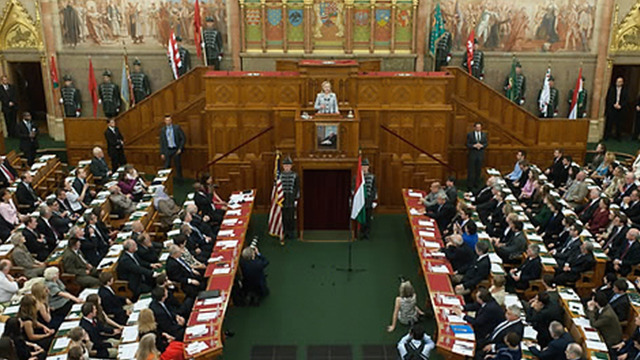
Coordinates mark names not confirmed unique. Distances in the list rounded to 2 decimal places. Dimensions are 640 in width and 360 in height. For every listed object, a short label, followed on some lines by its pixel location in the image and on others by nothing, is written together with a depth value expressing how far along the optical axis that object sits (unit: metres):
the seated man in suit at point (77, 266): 12.58
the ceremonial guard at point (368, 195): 15.76
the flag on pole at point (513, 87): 21.67
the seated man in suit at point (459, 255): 13.02
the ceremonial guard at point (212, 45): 21.34
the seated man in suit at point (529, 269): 12.69
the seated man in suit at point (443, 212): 15.30
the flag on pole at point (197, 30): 20.16
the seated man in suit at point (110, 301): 11.36
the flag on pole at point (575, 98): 20.69
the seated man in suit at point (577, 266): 12.95
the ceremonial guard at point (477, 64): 21.50
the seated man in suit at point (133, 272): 12.39
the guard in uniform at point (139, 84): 22.38
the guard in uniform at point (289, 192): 15.73
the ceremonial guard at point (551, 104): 21.75
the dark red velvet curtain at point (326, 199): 16.52
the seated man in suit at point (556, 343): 9.91
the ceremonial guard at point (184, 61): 21.64
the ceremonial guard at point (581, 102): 21.52
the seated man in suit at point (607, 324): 10.58
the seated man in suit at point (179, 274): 12.44
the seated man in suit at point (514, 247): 13.73
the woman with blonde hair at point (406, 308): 11.91
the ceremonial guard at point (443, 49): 20.88
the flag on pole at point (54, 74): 22.30
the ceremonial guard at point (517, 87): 21.73
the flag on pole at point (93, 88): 20.55
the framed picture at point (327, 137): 16.05
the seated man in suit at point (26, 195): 16.02
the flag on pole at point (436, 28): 20.95
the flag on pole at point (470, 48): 20.88
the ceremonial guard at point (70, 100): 22.31
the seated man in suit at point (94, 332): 10.40
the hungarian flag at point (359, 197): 14.37
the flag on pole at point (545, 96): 21.53
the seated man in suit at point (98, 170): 17.91
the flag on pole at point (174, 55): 20.11
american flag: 15.75
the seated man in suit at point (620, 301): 11.12
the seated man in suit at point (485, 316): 10.65
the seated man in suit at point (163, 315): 10.96
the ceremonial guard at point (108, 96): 22.27
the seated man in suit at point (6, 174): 16.83
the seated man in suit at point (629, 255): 12.95
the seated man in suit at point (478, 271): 12.38
